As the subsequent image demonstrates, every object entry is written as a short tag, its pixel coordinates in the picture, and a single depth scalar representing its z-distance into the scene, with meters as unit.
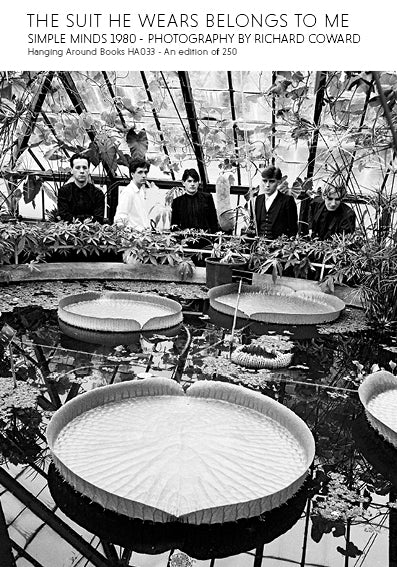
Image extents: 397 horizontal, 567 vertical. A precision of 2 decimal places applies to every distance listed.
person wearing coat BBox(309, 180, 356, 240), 5.06
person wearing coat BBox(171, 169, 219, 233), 6.17
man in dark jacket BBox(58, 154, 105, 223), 5.69
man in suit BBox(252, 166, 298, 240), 5.63
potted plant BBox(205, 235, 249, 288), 4.46
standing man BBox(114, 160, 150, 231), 5.71
